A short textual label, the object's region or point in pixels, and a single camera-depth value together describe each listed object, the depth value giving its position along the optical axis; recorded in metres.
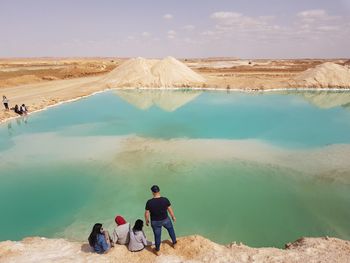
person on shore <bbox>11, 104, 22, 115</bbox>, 23.98
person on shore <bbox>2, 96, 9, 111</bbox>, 23.69
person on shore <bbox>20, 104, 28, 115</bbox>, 23.89
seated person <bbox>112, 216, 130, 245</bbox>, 7.20
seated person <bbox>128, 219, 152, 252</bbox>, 7.06
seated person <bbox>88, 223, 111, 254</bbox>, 6.90
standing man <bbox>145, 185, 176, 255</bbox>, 6.58
